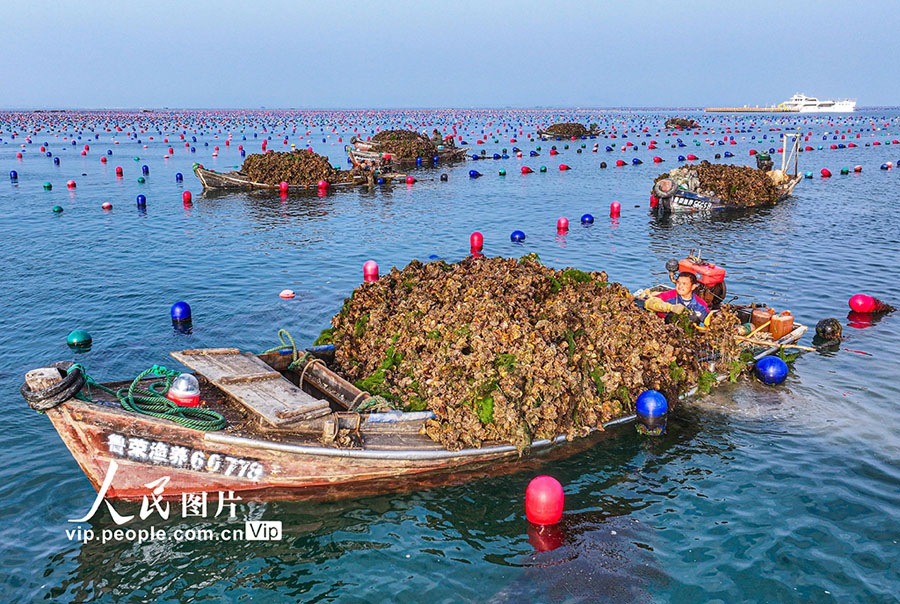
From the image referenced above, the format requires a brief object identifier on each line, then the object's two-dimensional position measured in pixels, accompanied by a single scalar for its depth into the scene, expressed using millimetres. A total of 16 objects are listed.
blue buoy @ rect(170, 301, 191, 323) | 18703
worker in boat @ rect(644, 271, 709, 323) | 14688
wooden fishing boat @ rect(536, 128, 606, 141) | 99562
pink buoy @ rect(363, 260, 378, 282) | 22484
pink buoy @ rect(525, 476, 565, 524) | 9367
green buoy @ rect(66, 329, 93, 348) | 16750
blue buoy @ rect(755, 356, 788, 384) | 14328
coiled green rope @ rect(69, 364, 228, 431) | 9516
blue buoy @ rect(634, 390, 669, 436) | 12000
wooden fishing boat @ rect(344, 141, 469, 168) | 53812
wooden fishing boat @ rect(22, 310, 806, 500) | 9211
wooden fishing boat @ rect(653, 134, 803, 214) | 36156
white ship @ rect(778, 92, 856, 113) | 199125
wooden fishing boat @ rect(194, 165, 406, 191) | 42438
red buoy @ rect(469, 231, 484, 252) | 27197
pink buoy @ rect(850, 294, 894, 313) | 19203
